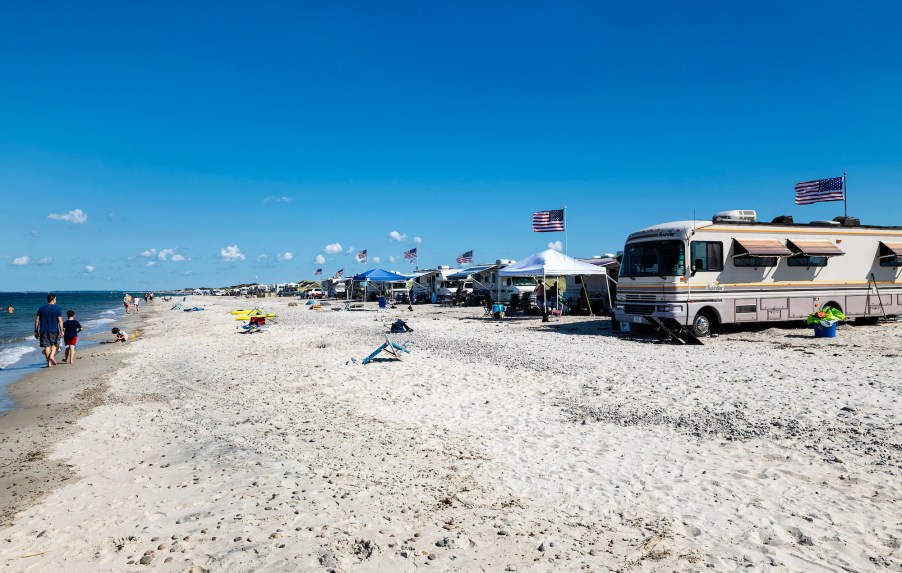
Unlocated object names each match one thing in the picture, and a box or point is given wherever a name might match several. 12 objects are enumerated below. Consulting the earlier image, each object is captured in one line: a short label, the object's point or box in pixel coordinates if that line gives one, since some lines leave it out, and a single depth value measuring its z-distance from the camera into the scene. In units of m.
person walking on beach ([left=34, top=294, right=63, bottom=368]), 13.45
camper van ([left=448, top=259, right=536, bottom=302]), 30.15
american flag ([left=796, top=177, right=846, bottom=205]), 19.00
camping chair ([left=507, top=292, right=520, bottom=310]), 24.39
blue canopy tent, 31.28
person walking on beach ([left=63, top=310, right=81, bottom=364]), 14.85
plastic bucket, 14.10
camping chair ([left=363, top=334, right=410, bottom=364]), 11.59
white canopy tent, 19.58
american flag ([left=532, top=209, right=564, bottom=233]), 23.67
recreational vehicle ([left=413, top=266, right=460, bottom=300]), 40.06
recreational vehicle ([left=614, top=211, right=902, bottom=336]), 14.28
